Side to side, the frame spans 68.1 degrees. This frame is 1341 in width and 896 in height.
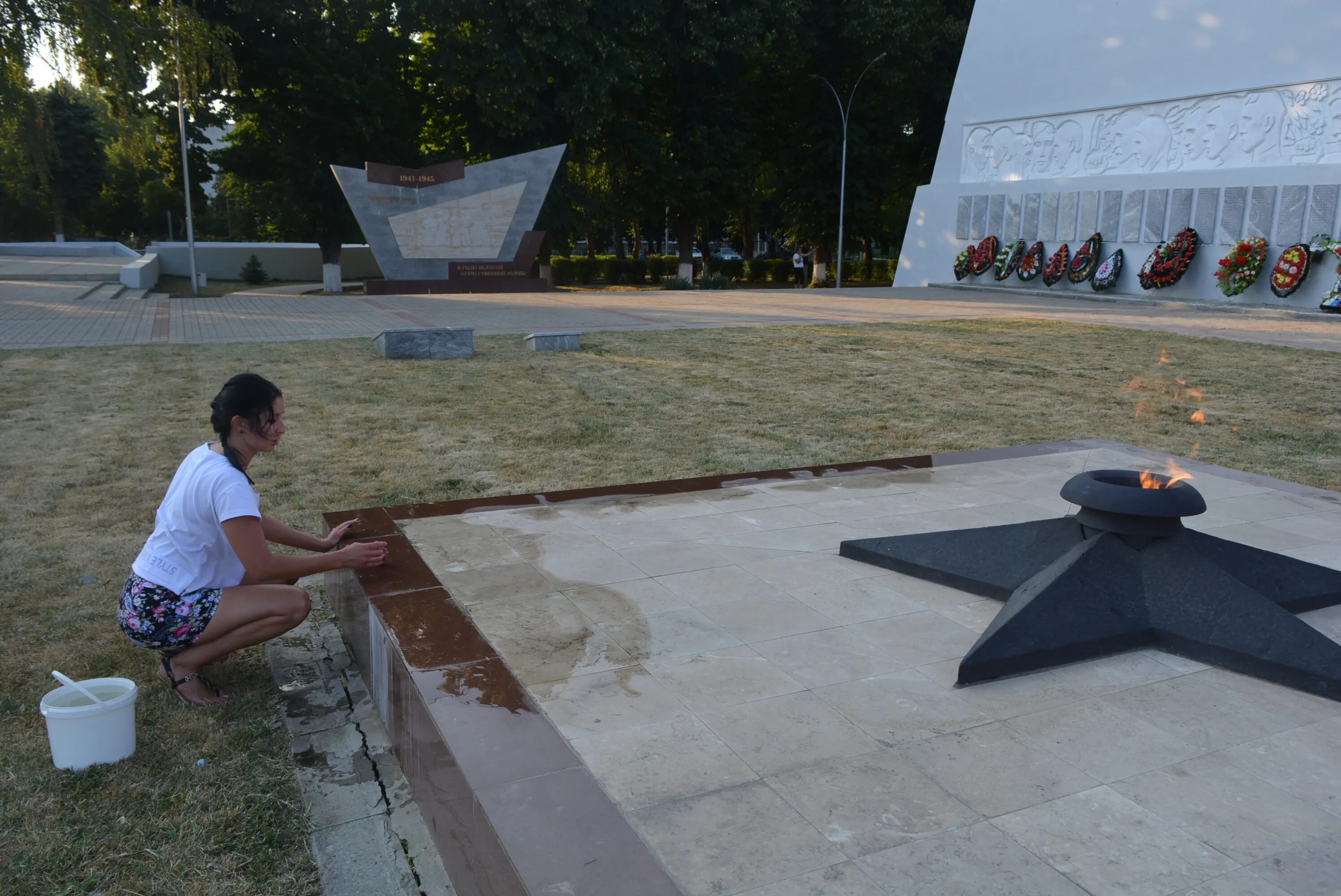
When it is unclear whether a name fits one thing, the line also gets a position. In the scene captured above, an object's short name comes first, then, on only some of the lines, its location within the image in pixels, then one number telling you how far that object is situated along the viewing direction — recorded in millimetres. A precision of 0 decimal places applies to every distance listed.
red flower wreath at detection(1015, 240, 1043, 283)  23859
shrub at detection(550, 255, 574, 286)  36531
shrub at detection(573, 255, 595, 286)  36312
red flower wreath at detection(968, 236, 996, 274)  25219
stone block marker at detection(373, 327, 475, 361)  11273
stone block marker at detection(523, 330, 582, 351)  12102
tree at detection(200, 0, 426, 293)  23375
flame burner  3131
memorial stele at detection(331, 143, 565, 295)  22062
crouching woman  3189
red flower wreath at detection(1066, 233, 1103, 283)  22484
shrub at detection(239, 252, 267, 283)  32312
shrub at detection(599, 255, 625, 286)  36531
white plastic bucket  2775
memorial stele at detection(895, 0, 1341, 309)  18906
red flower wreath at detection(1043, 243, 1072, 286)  23266
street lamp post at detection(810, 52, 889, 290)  27750
